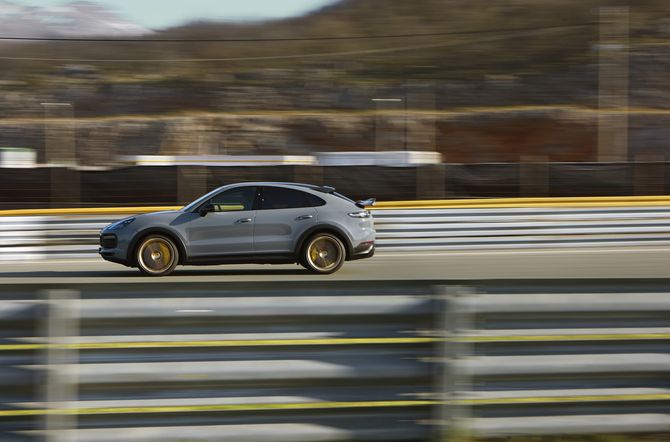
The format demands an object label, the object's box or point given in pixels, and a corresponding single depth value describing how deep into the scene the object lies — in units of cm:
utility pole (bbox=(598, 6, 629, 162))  4647
